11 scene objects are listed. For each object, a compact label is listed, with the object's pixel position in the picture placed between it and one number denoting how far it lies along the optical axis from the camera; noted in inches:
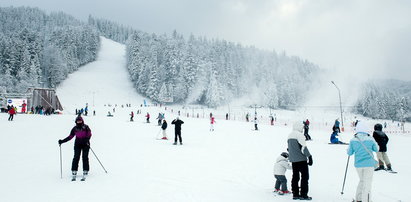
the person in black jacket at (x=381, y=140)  371.0
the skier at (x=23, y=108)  1466.5
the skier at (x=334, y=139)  743.7
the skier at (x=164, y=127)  738.2
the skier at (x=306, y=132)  815.8
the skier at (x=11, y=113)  1016.7
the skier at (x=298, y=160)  241.6
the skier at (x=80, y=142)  305.7
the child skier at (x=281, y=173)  264.2
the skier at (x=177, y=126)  639.1
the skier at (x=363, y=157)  226.4
